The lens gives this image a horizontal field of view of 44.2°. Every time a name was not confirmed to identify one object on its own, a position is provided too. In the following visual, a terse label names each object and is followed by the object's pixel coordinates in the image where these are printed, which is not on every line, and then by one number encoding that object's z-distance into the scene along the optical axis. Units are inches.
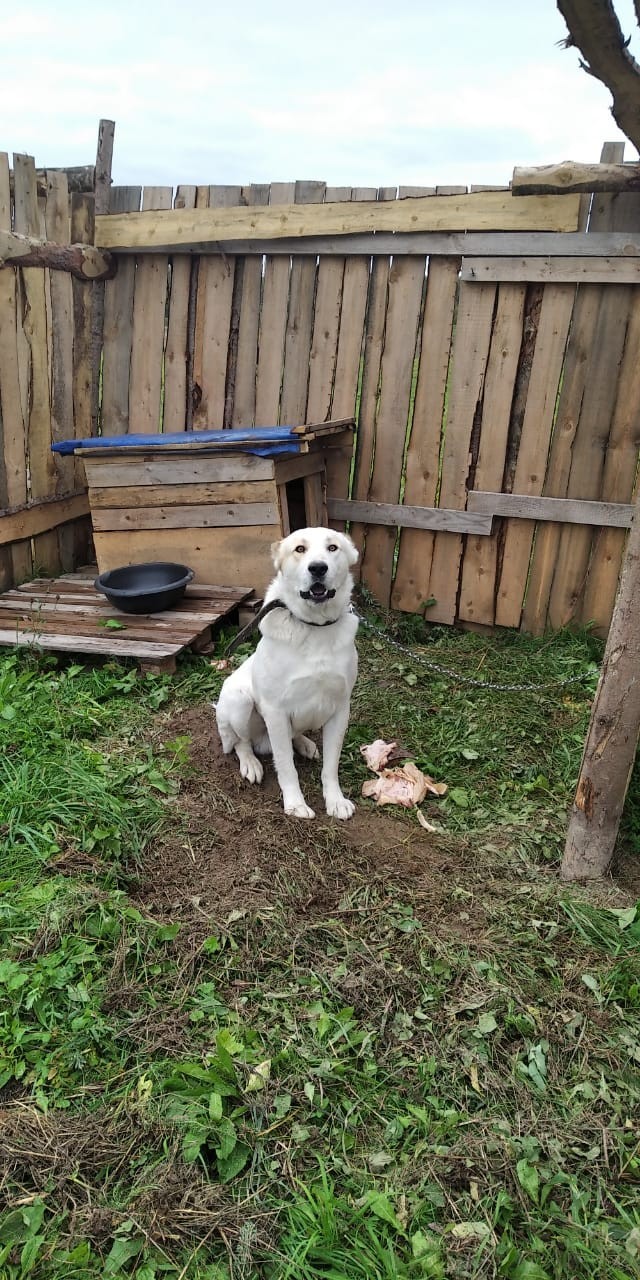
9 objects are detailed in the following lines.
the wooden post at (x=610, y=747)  113.0
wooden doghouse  200.8
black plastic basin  200.4
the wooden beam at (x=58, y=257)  211.0
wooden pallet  185.5
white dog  131.7
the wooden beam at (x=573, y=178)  178.4
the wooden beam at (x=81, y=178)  238.7
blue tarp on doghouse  195.0
